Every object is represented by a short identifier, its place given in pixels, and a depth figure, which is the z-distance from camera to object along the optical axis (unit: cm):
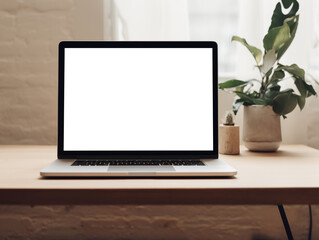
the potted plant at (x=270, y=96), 95
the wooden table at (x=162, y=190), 56
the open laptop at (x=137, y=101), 81
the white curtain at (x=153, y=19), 118
